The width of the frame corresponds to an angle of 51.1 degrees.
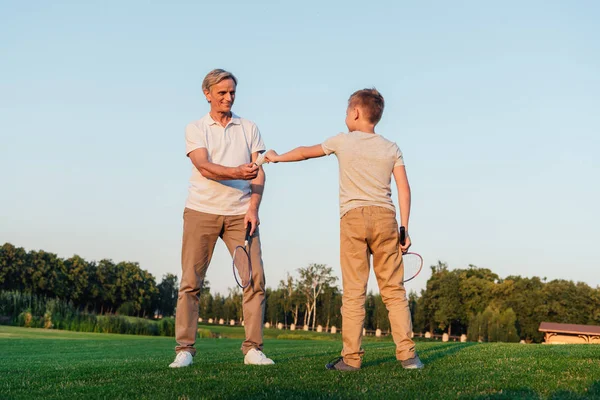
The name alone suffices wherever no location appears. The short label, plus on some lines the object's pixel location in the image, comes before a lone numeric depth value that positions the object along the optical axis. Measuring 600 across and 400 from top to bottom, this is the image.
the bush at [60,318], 32.41
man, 5.89
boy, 5.25
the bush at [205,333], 41.55
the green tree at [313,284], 81.31
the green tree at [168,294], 91.50
